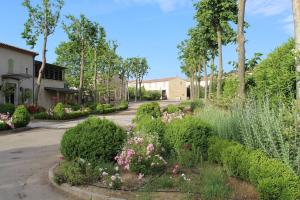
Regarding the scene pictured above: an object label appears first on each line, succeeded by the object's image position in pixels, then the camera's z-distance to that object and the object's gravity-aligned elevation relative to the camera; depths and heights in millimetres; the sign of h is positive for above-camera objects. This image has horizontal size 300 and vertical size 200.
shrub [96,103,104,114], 23640 -835
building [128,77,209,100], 71223 +3393
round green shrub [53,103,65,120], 17286 -802
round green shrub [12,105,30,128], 12586 -846
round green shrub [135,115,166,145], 6052 -706
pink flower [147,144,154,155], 4690 -940
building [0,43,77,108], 22227 +2330
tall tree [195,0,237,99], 14610 +5173
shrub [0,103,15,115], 16435 -446
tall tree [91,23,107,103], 27385 +6510
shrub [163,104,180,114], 13395 -539
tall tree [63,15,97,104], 25985 +7416
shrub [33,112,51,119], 17369 -1062
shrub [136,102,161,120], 11546 -477
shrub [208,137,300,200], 3147 -1067
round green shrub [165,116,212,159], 5593 -855
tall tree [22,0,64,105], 21219 +6871
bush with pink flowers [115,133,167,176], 4617 -1146
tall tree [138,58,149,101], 58874 +7794
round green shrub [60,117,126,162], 5177 -889
